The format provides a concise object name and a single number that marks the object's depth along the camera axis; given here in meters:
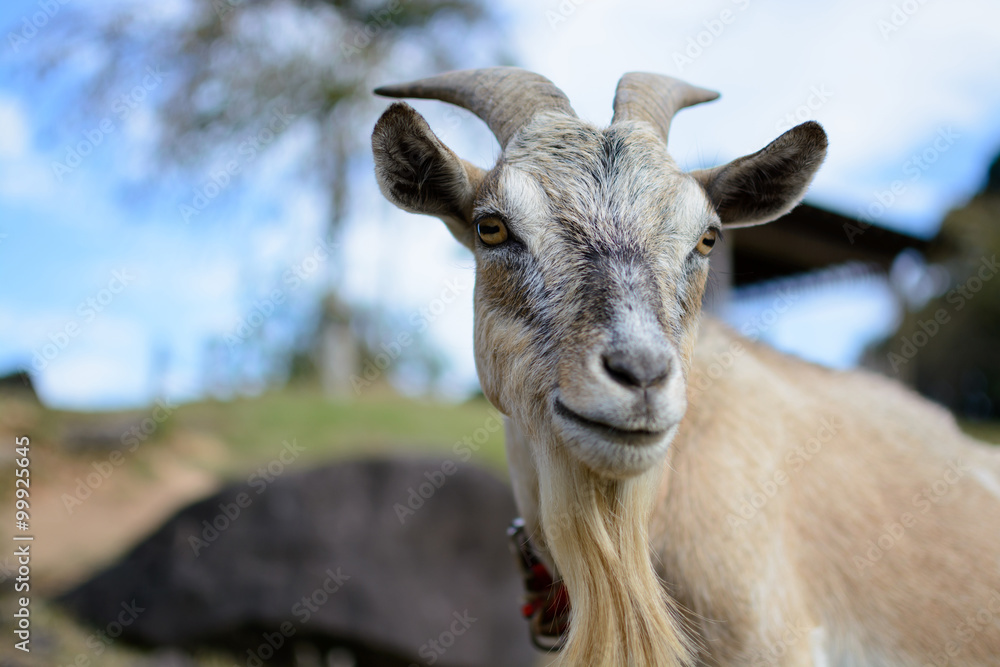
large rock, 7.46
